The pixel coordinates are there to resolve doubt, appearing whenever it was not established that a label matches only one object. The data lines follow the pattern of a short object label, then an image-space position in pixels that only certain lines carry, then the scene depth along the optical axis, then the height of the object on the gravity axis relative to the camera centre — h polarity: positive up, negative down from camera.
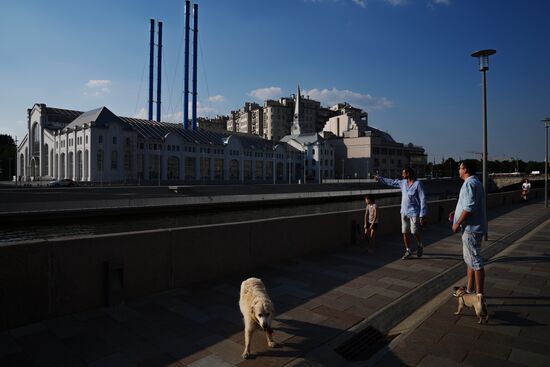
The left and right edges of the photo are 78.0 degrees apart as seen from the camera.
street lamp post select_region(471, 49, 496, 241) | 10.73 +3.36
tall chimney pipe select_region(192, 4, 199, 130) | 86.49 +37.06
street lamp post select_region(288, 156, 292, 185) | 103.38 +3.54
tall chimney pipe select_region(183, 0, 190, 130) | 84.38 +27.61
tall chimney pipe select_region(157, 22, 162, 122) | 88.56 +31.81
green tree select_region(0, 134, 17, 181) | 92.50 +5.53
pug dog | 4.61 -1.68
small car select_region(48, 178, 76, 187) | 46.60 -0.34
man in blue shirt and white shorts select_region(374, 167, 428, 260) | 7.85 -0.54
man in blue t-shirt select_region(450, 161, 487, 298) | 4.95 -0.59
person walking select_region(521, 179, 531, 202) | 27.83 -0.73
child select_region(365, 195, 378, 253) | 8.68 -1.00
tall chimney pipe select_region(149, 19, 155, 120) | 87.88 +31.55
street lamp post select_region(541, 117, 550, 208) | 23.20 +3.18
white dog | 3.58 -1.40
